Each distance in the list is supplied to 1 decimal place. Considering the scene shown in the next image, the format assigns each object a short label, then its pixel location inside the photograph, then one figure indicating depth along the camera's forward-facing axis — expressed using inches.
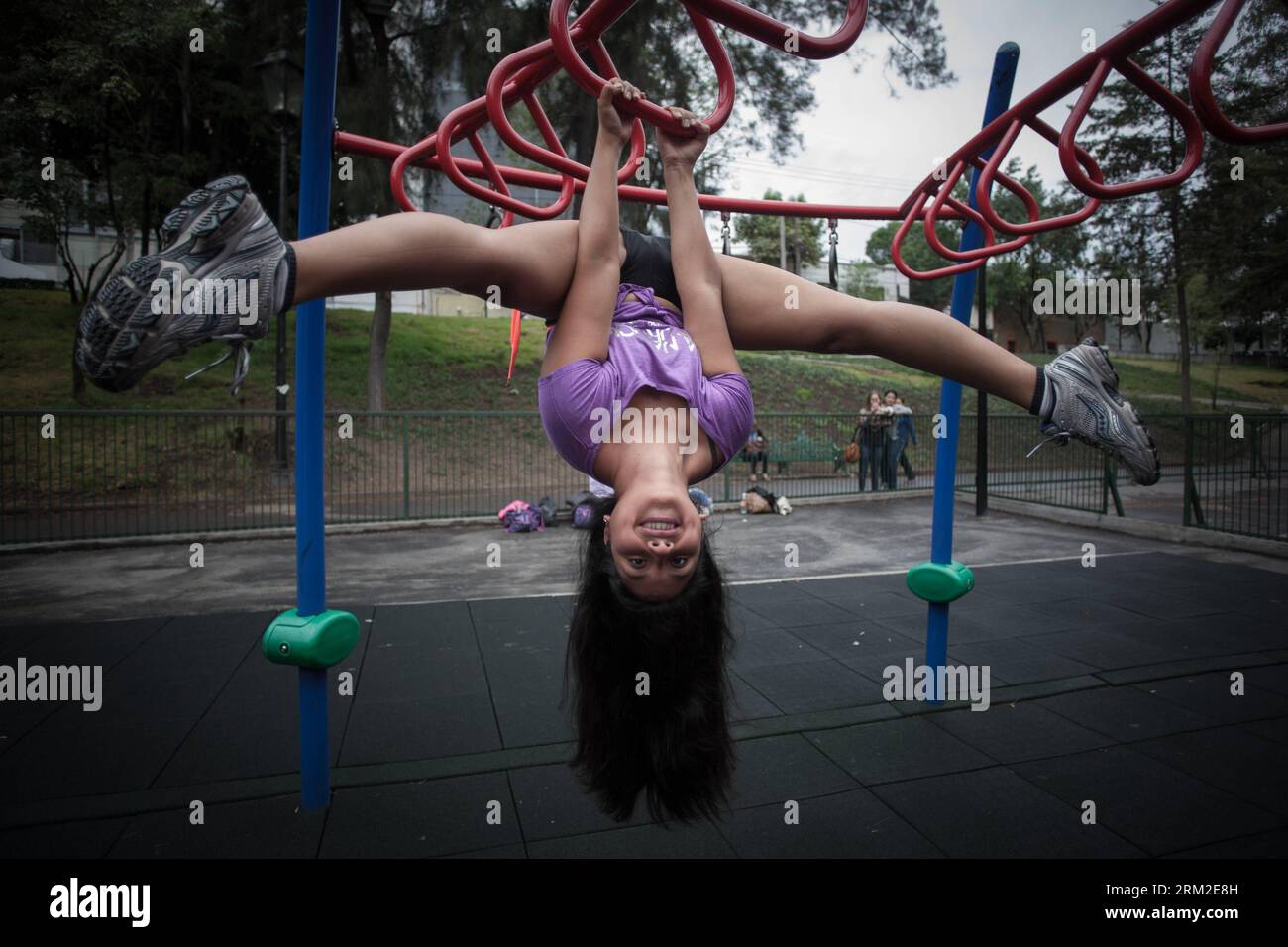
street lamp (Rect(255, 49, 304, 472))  249.1
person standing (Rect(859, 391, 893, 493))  451.5
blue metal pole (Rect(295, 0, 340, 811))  99.1
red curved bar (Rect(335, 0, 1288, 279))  78.4
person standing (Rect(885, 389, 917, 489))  462.9
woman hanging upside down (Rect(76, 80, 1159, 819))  63.7
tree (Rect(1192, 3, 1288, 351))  228.3
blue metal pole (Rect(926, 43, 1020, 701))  139.9
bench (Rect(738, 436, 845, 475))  479.2
